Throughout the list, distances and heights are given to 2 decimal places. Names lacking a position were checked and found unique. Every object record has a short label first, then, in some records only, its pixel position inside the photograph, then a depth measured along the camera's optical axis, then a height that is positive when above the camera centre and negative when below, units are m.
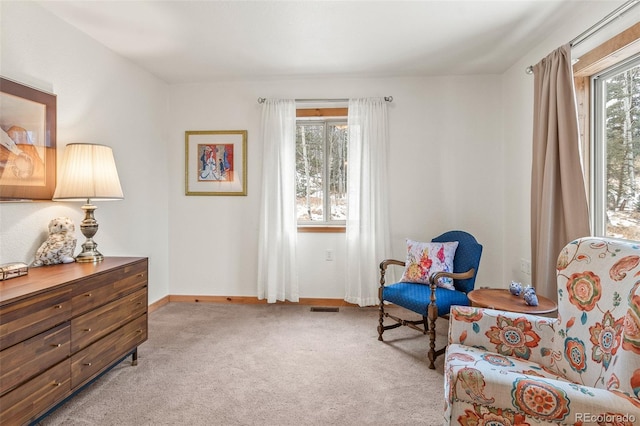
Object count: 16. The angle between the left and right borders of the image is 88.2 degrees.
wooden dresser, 1.47 -0.61
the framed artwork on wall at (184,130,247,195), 3.71 +0.60
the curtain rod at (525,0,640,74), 1.83 +1.14
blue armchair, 2.40 -0.62
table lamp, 2.18 +0.23
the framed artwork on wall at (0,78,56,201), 1.97 +0.46
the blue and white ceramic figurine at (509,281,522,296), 2.21 -0.50
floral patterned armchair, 1.11 -0.60
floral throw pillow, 2.83 -0.40
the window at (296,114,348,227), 3.73 +0.49
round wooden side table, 1.97 -0.56
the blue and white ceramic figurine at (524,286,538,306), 2.04 -0.52
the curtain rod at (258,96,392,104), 3.53 +1.24
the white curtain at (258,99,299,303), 3.55 +0.19
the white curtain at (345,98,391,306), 3.47 +0.19
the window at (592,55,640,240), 2.07 +0.43
